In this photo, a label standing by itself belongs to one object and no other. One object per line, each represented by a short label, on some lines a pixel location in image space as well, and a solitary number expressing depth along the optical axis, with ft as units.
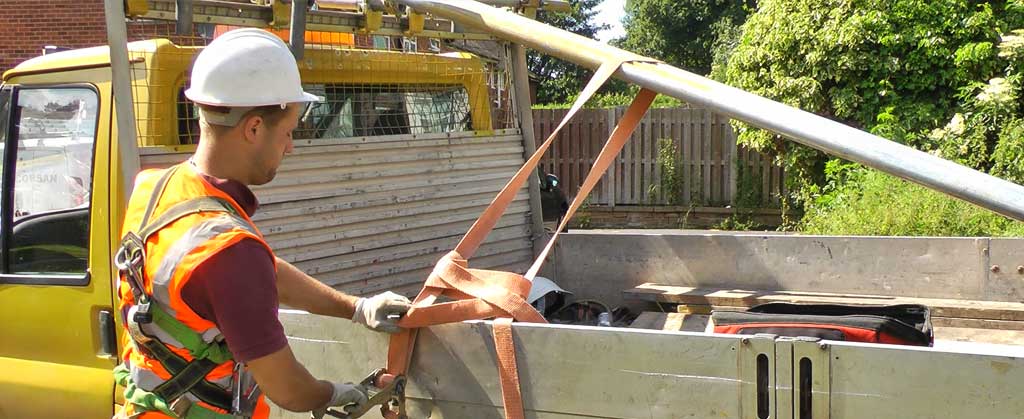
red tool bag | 8.73
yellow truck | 7.09
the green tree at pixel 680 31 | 101.76
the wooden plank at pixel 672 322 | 12.44
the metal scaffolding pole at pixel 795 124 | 7.73
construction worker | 6.59
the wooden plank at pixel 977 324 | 12.02
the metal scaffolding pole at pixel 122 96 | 10.61
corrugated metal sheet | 12.21
